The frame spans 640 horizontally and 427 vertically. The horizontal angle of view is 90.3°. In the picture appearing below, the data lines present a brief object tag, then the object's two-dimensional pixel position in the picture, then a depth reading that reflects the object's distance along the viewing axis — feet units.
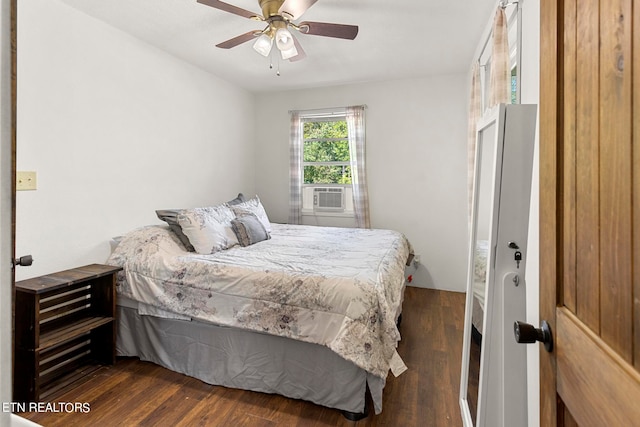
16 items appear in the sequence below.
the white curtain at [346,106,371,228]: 13.67
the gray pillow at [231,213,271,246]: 9.72
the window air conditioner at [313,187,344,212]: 14.47
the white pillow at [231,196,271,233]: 10.71
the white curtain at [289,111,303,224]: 14.78
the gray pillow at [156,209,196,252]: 8.79
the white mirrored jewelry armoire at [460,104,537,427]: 4.21
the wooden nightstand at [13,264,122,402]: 5.99
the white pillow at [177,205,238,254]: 8.52
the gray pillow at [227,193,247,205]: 11.64
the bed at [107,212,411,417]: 5.81
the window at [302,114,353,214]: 14.49
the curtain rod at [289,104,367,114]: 14.12
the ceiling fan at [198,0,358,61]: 6.42
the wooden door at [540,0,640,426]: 1.64
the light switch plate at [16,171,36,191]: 6.62
